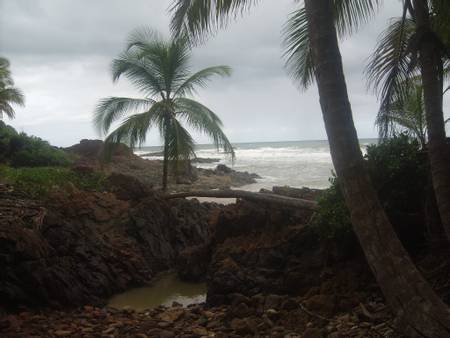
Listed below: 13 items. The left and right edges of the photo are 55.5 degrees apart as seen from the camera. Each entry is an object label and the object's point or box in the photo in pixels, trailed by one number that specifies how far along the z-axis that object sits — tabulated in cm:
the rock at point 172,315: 563
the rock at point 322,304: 468
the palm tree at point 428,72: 416
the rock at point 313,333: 403
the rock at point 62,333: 516
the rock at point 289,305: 504
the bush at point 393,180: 529
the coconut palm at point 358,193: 332
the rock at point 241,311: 517
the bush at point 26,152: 1475
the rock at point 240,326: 469
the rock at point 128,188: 1038
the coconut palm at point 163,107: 1158
